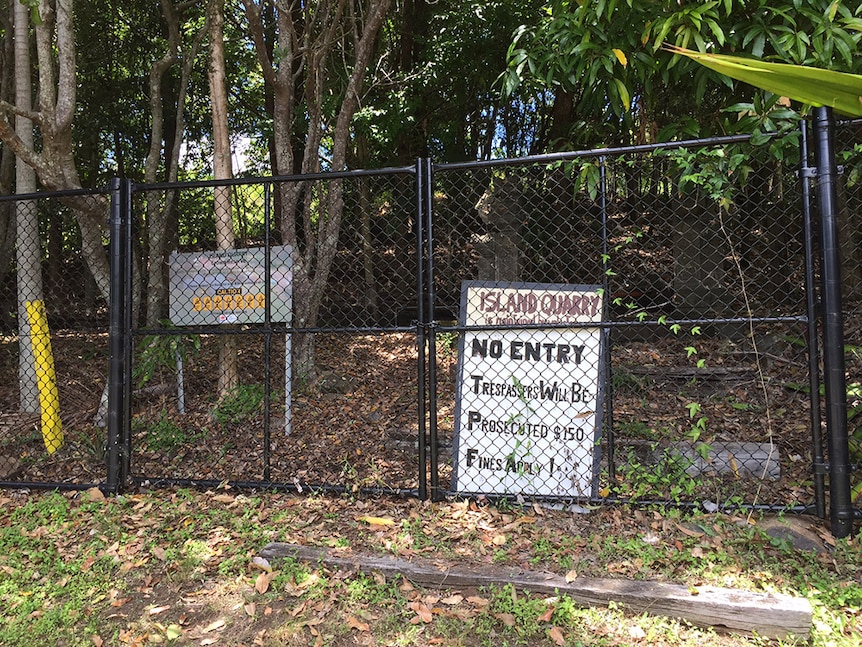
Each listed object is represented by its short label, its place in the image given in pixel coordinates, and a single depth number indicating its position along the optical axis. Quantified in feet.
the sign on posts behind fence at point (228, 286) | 13.65
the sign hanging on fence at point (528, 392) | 10.70
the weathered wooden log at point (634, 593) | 7.54
